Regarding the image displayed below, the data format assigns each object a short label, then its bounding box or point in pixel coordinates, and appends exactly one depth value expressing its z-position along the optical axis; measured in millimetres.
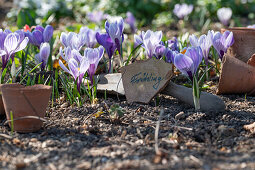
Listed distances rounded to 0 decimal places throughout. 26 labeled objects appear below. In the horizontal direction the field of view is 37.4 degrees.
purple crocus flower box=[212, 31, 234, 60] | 2396
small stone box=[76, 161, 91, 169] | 1427
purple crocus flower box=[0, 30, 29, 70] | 2076
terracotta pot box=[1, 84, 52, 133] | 1775
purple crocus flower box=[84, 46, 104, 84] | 2090
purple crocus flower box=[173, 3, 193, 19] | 4051
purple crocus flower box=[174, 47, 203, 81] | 1963
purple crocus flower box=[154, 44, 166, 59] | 2373
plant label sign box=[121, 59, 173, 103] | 2170
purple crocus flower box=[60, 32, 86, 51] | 2419
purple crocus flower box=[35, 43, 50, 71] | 2349
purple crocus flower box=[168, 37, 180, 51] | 2683
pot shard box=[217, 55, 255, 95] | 2249
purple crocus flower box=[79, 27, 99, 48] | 2678
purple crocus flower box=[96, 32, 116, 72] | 2457
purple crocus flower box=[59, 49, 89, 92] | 2037
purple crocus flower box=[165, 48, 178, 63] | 2416
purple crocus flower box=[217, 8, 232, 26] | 3846
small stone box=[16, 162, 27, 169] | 1442
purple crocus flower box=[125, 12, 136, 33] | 3873
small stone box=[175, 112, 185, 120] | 1975
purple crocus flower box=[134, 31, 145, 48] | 2571
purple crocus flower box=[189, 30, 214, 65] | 2400
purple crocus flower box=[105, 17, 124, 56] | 2402
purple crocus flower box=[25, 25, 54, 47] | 2547
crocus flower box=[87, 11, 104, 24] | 4348
